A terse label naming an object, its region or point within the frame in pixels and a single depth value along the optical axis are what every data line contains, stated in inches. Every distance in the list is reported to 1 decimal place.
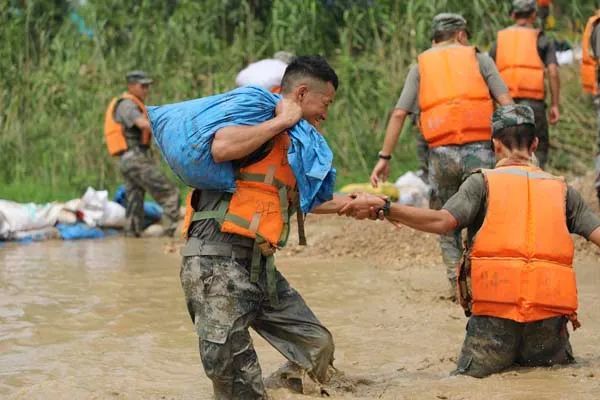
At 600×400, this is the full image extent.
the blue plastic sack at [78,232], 443.2
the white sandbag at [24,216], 430.6
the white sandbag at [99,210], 455.2
